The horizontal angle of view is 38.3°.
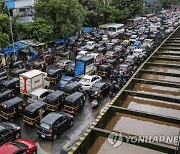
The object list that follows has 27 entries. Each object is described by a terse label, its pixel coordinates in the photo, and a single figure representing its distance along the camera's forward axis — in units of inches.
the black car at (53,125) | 644.1
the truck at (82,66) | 1054.4
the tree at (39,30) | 1387.2
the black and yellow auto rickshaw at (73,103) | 777.6
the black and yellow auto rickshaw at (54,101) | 792.3
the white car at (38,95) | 824.9
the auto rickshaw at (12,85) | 933.8
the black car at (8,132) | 614.4
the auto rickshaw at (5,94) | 832.4
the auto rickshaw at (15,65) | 1204.7
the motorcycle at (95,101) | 833.7
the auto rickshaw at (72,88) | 883.4
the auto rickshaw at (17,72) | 1053.8
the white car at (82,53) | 1318.2
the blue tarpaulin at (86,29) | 2042.8
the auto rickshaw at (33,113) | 712.4
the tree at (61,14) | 1428.4
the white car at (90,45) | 1518.2
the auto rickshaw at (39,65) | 1162.5
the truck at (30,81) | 896.3
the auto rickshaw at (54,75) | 1039.1
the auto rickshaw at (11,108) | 741.9
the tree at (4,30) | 1148.3
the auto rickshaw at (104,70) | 1096.2
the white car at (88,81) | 954.1
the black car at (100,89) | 890.4
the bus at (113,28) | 1936.5
